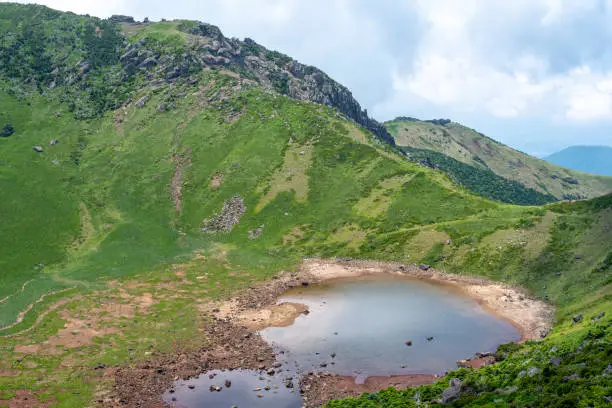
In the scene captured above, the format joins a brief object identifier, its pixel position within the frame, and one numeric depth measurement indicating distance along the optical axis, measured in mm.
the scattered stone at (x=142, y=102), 165250
